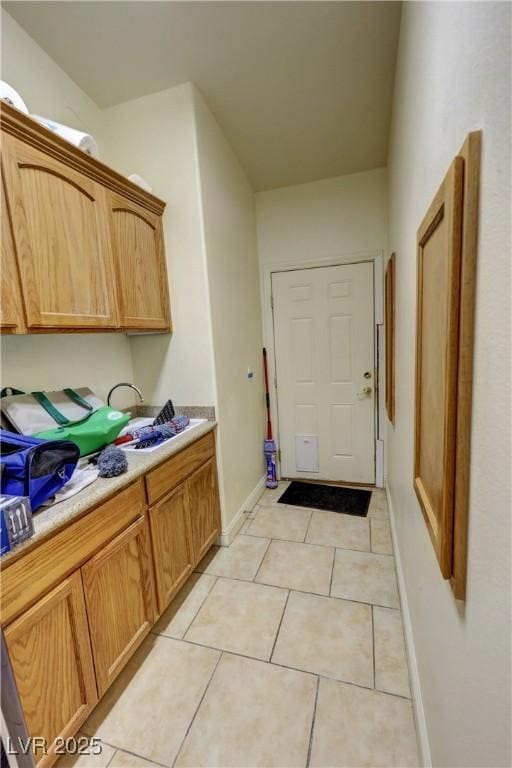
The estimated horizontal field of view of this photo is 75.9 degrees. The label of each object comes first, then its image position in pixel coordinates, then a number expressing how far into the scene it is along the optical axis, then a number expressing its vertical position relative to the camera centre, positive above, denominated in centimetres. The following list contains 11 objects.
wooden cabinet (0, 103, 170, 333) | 123 +52
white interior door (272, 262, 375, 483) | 289 -26
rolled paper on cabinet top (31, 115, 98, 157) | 143 +98
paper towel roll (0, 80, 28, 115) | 125 +100
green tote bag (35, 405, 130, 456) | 140 -34
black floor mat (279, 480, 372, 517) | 267 -134
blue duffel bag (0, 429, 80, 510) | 101 -35
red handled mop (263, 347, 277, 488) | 307 -109
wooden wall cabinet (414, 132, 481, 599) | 61 -3
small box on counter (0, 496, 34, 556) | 90 -46
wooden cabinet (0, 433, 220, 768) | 98 -90
